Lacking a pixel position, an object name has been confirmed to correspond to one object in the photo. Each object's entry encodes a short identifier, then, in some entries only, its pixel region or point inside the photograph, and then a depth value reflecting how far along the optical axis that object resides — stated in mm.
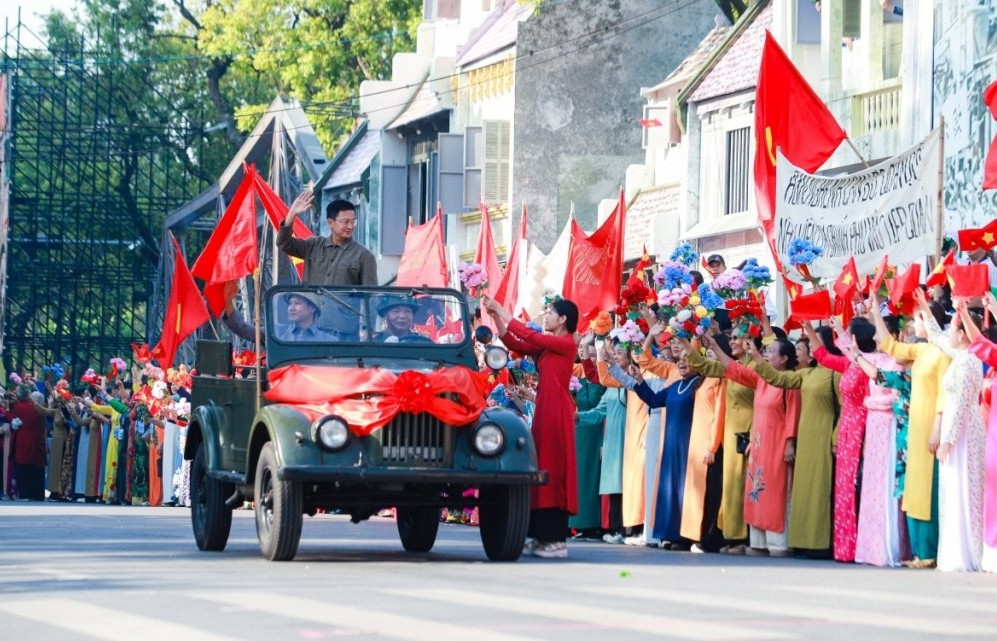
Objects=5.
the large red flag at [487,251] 31114
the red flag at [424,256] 32094
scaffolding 56688
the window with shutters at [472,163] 45344
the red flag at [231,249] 22656
